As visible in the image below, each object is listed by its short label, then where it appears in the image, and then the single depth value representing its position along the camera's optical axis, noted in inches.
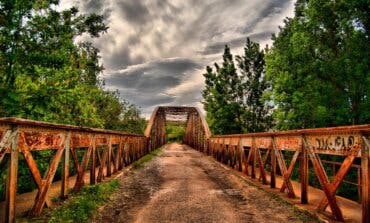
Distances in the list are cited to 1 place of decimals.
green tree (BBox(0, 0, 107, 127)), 292.2
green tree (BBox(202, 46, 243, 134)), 1103.6
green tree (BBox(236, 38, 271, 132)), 1115.9
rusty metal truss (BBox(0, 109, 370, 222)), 167.6
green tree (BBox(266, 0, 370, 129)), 741.9
